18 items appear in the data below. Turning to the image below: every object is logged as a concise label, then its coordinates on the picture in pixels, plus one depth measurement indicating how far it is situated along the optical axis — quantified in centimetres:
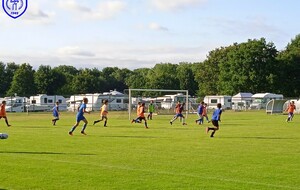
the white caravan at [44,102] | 7156
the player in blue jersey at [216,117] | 2345
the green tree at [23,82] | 11019
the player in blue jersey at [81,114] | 2402
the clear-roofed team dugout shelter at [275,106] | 5853
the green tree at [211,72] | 10050
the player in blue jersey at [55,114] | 3438
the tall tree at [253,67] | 8656
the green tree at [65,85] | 11538
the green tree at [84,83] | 11675
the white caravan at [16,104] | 6937
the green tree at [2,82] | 12149
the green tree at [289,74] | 8888
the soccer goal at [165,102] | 6227
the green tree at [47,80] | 11438
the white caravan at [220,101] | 7717
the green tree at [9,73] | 12344
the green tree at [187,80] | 13538
